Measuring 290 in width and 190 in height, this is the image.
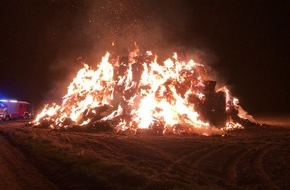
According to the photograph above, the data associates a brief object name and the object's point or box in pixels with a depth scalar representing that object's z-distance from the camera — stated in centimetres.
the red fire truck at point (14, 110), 4106
